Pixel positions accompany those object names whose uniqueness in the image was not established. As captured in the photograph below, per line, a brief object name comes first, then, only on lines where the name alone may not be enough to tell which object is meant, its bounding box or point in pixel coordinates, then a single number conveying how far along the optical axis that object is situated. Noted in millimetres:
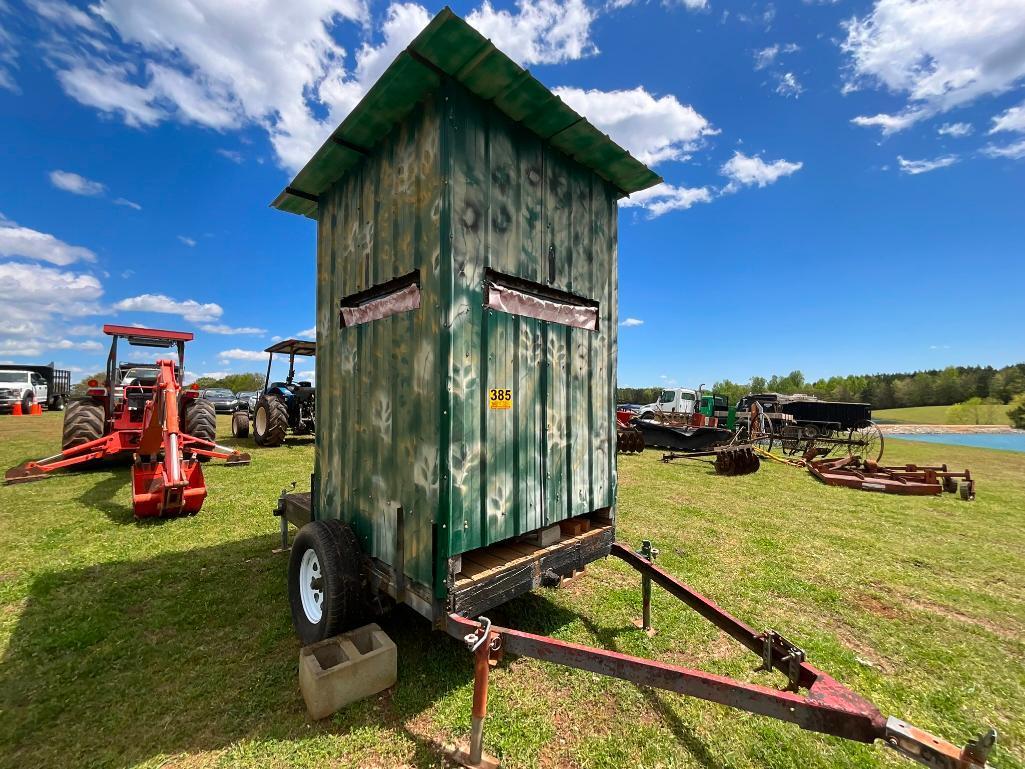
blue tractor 13398
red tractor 6230
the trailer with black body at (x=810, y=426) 15172
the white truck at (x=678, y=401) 21609
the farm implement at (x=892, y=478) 9562
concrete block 2695
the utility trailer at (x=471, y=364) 2725
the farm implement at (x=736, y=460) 11665
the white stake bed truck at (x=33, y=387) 24156
